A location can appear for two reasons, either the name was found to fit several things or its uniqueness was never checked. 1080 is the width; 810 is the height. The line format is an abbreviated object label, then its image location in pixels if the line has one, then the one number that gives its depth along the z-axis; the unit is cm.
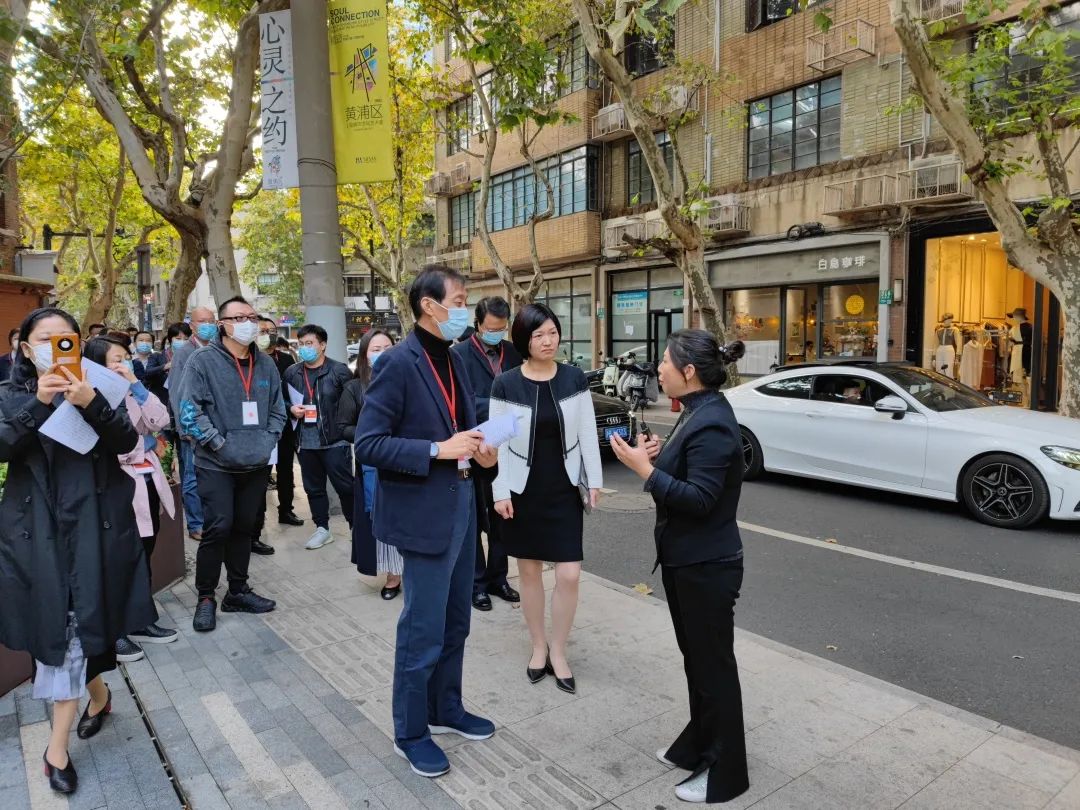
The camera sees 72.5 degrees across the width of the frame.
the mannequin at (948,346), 1491
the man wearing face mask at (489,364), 502
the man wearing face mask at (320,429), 625
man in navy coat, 286
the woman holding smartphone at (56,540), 291
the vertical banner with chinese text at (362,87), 673
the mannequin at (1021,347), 1434
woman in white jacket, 371
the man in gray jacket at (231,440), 460
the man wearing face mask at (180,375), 621
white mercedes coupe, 680
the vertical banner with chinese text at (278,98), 671
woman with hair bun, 272
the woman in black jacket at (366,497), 482
